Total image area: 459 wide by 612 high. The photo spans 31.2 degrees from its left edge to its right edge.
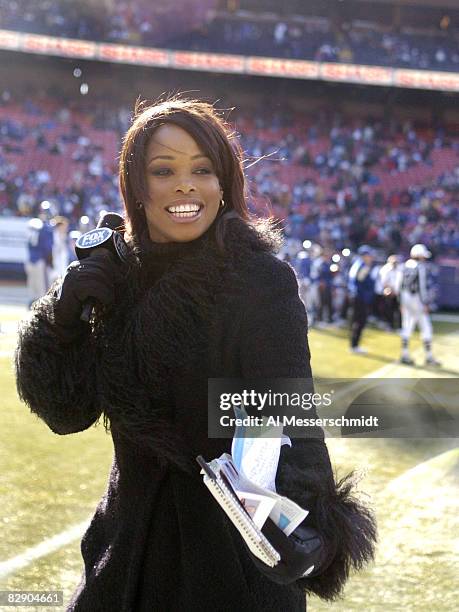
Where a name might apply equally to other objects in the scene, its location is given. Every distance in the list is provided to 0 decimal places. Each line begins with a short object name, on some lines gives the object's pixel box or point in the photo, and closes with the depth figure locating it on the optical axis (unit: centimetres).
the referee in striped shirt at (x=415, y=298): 1066
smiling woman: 148
